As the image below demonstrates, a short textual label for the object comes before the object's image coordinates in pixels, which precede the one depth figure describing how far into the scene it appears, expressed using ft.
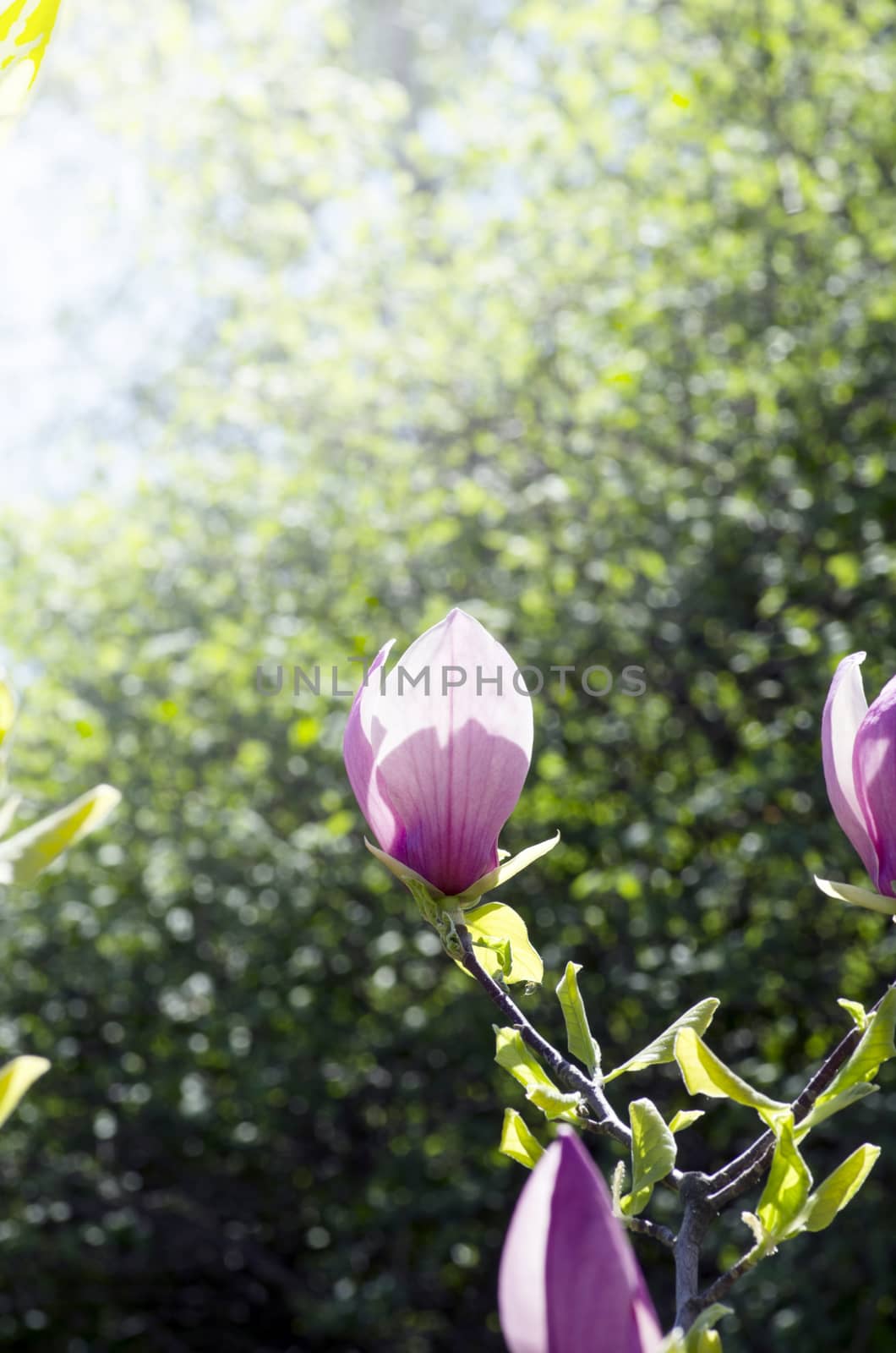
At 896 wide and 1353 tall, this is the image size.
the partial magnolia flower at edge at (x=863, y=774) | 3.02
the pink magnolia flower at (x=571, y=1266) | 2.69
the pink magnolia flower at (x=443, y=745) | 3.07
